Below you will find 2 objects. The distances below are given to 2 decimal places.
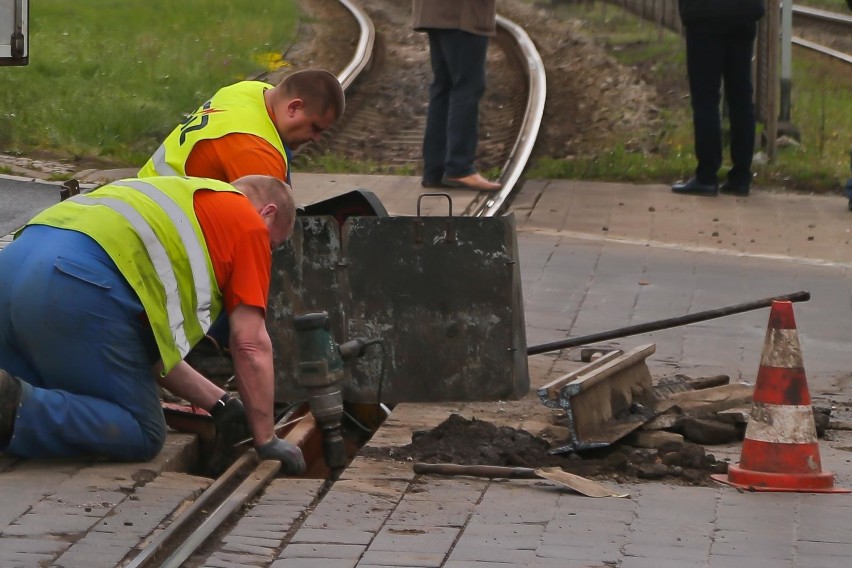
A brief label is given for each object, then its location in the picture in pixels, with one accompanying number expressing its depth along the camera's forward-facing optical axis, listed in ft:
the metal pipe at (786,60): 86.63
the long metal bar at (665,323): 44.39
